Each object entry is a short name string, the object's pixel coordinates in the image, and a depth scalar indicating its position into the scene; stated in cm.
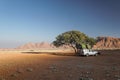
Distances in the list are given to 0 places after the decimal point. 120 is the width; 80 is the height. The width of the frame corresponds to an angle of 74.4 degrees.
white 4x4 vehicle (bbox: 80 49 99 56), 1797
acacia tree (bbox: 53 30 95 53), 2287
